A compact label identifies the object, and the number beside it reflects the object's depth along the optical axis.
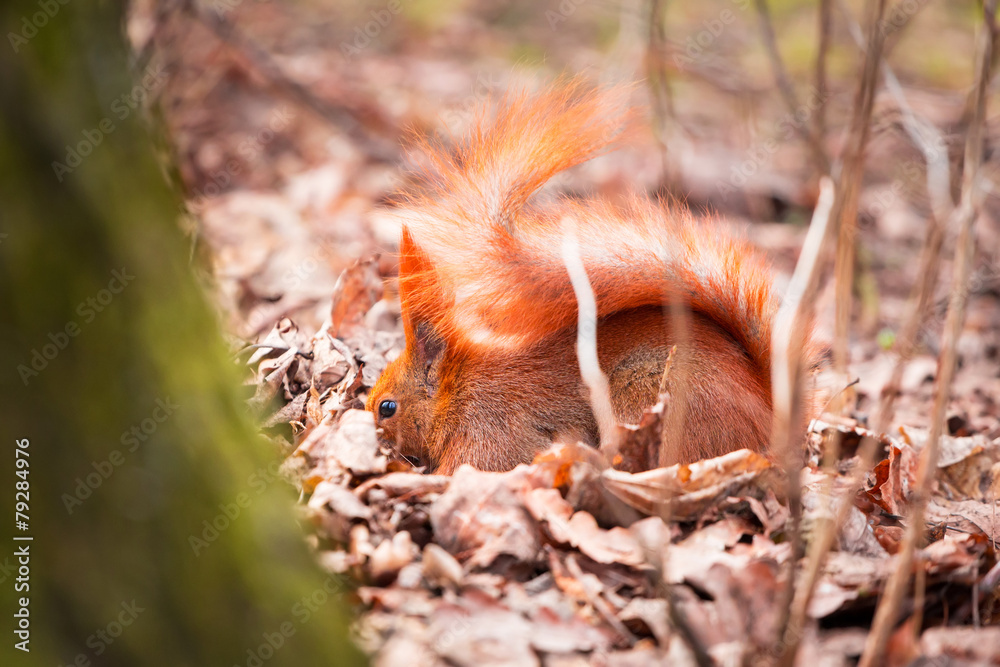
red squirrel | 2.85
